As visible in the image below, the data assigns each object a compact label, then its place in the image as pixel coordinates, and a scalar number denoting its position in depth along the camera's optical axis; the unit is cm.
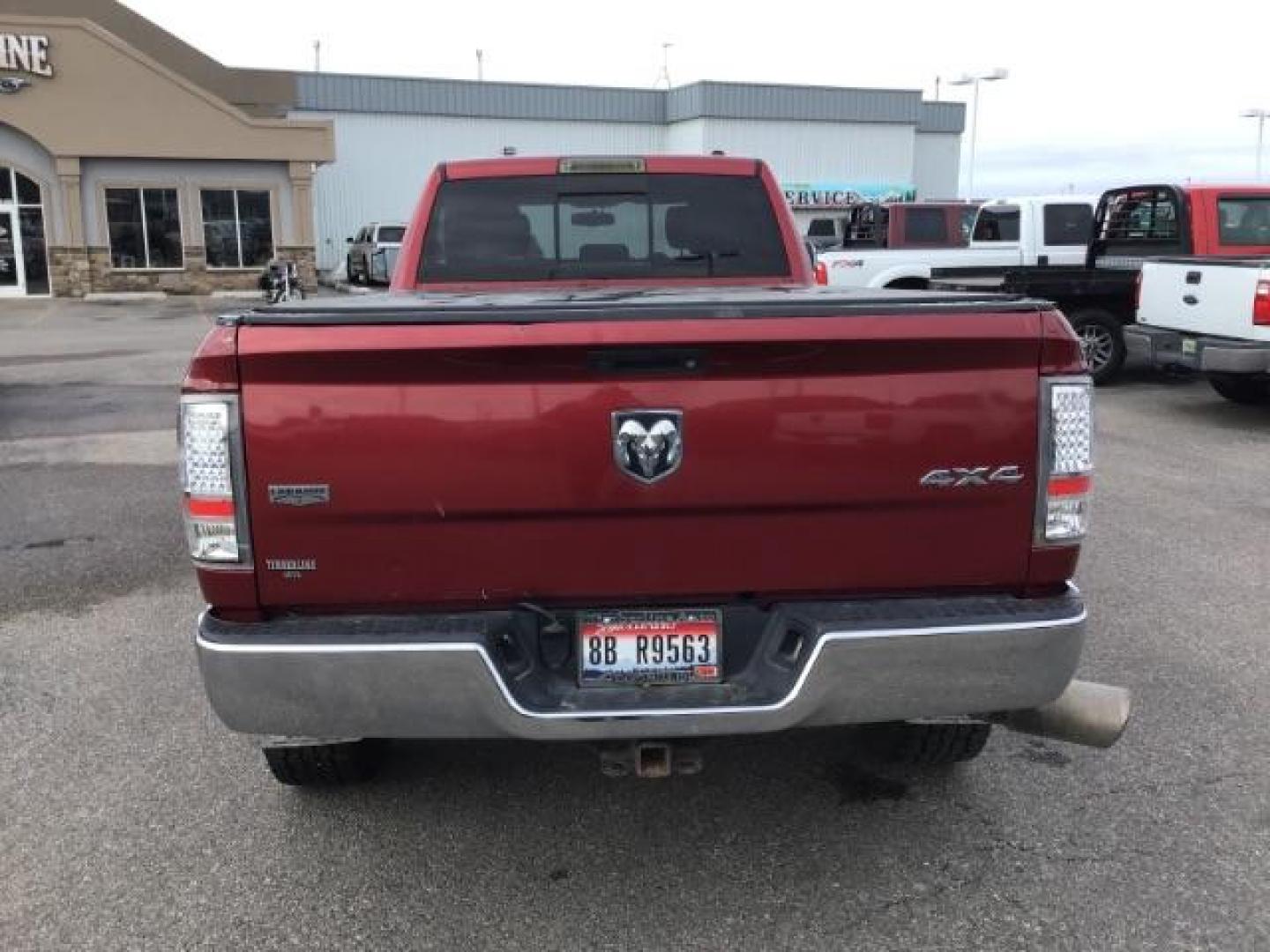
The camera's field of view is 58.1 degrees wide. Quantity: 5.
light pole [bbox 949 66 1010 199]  3584
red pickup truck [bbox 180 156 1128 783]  268
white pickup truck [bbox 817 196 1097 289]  1548
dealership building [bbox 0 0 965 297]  2852
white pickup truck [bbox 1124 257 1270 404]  970
